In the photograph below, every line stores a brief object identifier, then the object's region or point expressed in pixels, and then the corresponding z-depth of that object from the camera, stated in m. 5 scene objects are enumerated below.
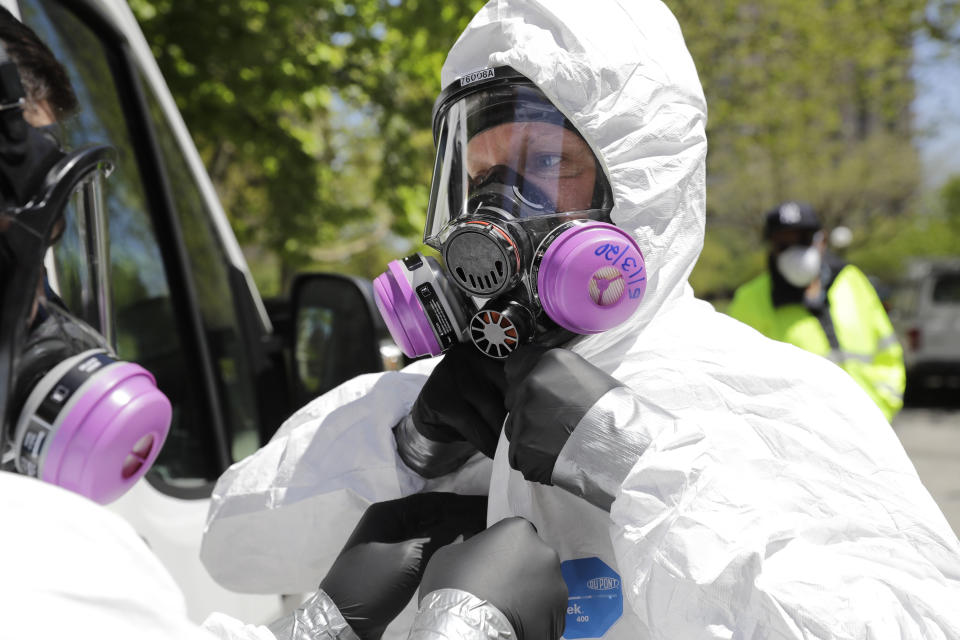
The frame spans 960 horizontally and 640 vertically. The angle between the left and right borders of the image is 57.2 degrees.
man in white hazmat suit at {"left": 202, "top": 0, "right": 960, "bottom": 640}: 1.18
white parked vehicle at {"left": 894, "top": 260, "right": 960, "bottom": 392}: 11.23
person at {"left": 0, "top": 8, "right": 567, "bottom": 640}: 1.11
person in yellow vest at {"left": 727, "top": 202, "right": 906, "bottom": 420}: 4.25
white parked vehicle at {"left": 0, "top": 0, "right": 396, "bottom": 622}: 1.94
